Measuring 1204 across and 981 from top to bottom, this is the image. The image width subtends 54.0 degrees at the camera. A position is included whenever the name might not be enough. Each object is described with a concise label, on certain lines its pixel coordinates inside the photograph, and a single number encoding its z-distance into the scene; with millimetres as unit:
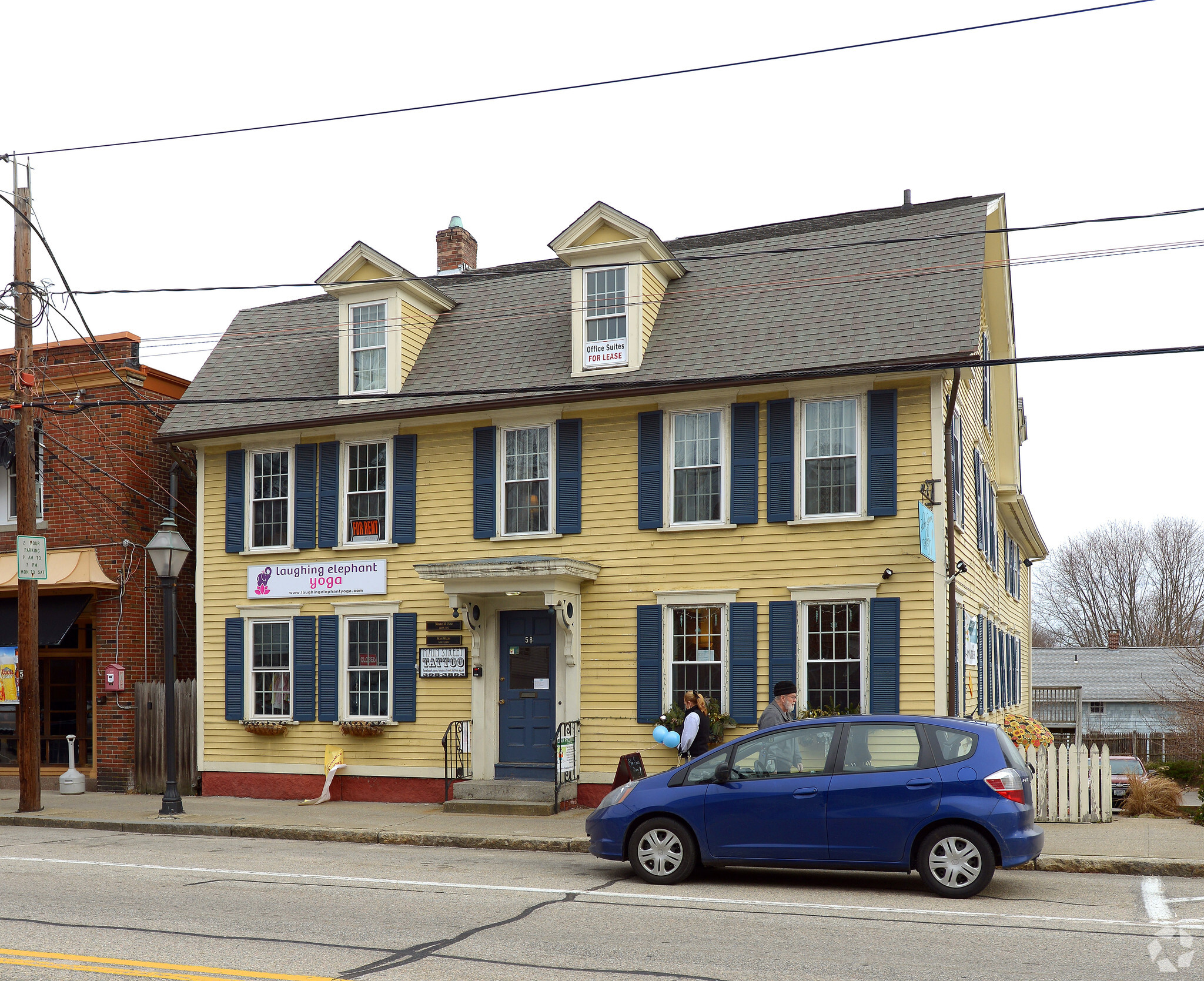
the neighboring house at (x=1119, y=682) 52188
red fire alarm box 19266
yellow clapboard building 15195
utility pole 16766
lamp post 16141
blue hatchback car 9688
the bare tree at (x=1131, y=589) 67625
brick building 19406
